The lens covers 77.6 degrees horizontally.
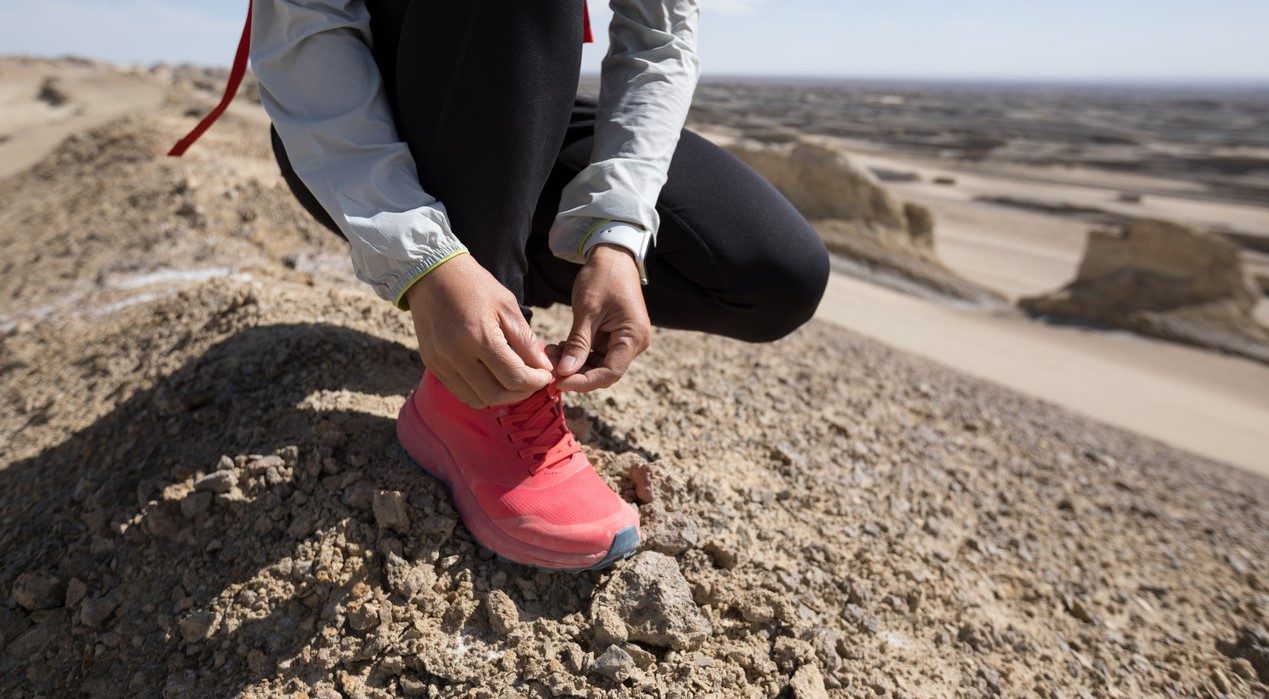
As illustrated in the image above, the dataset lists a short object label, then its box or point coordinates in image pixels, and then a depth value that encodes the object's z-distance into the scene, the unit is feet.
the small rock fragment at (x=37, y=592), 4.18
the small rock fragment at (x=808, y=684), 3.97
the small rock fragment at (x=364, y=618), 3.77
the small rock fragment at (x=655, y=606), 3.96
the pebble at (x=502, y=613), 3.83
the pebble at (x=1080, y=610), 5.41
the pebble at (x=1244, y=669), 5.12
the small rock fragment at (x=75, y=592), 4.19
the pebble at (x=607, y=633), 3.87
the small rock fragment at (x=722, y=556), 4.46
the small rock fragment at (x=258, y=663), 3.70
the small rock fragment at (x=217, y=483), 4.38
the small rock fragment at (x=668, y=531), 4.37
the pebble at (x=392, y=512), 4.11
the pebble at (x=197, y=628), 3.86
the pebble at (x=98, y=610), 4.04
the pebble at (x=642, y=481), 4.59
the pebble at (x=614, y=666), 3.73
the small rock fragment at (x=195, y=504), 4.34
